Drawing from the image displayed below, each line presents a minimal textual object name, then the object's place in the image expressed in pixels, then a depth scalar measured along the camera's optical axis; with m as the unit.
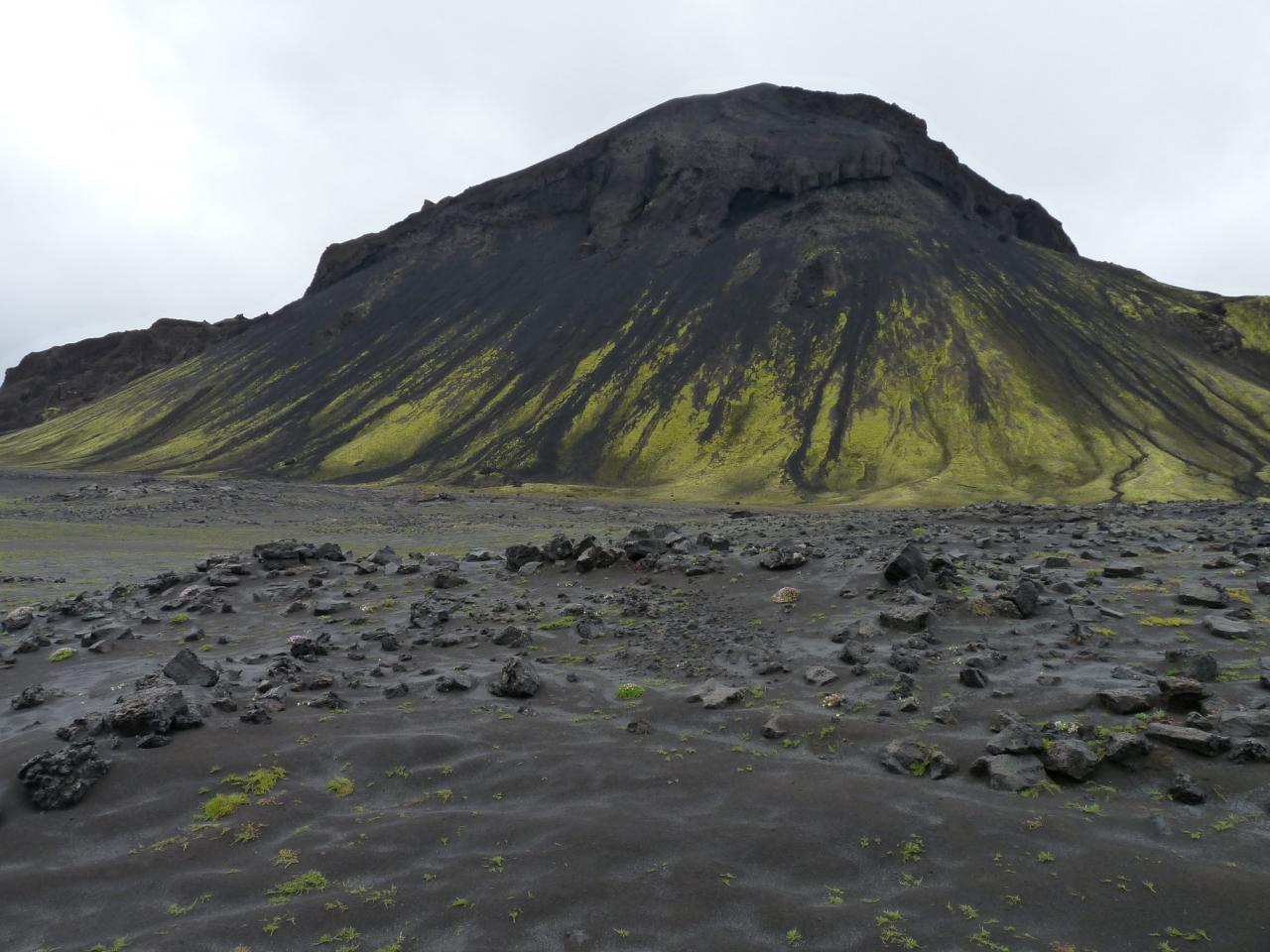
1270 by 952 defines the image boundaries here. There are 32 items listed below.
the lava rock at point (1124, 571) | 18.55
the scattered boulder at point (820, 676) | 13.56
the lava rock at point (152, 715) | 11.73
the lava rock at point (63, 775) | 10.04
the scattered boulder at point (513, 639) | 16.88
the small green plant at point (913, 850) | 8.56
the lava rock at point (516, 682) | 13.84
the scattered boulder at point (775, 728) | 11.86
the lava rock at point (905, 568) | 18.39
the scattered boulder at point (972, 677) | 12.77
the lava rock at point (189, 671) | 13.88
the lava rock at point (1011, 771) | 9.88
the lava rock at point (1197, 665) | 12.21
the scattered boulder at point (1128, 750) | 10.02
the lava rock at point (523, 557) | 24.14
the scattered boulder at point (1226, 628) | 13.88
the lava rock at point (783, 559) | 20.69
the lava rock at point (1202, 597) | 15.62
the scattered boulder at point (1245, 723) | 10.25
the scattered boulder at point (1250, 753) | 9.78
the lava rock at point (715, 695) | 12.93
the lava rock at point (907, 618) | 15.72
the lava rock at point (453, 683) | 14.03
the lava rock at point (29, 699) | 13.35
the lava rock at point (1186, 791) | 9.29
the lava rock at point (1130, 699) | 11.23
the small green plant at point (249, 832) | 9.33
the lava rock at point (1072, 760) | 9.90
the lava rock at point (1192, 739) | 9.95
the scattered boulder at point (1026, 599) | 15.96
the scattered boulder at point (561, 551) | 23.77
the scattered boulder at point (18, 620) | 18.88
